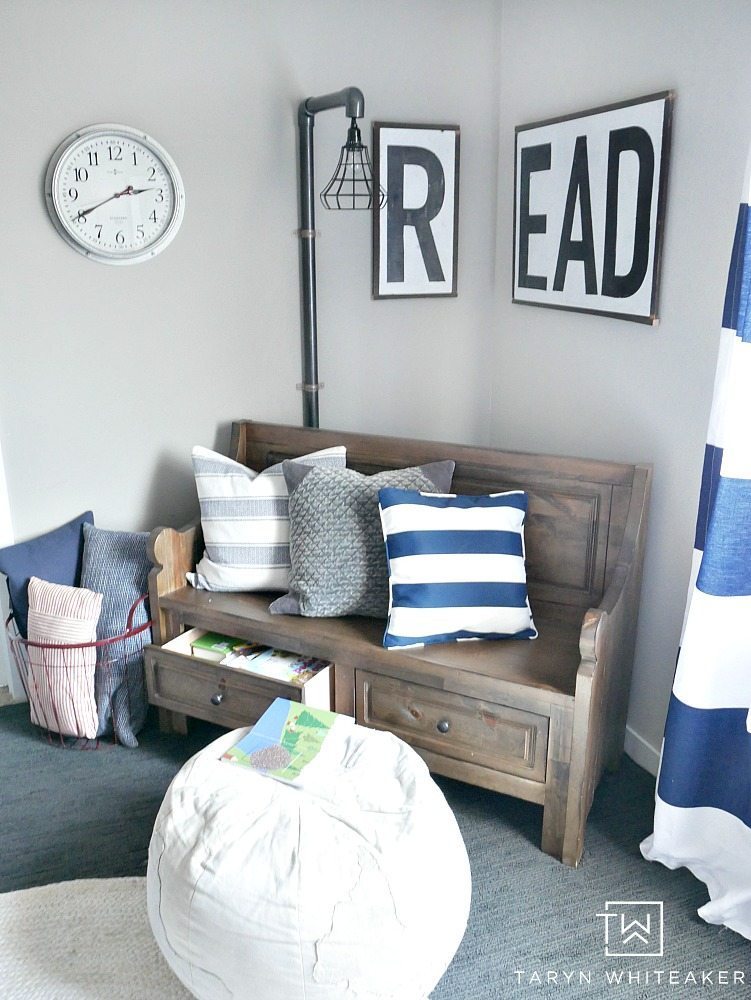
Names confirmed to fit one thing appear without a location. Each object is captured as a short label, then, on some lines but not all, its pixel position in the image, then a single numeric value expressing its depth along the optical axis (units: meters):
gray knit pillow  2.36
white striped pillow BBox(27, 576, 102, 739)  2.51
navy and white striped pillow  2.22
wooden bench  2.05
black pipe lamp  2.69
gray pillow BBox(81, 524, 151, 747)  2.57
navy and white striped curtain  1.79
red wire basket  2.52
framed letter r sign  2.80
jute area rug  1.78
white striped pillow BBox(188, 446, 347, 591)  2.54
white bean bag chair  1.50
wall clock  2.50
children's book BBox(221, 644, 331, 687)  2.29
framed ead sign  2.24
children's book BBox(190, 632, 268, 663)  2.45
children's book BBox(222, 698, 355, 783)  1.81
